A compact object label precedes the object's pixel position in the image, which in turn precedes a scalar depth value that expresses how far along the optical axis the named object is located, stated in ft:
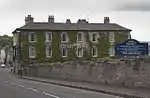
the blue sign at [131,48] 97.09
